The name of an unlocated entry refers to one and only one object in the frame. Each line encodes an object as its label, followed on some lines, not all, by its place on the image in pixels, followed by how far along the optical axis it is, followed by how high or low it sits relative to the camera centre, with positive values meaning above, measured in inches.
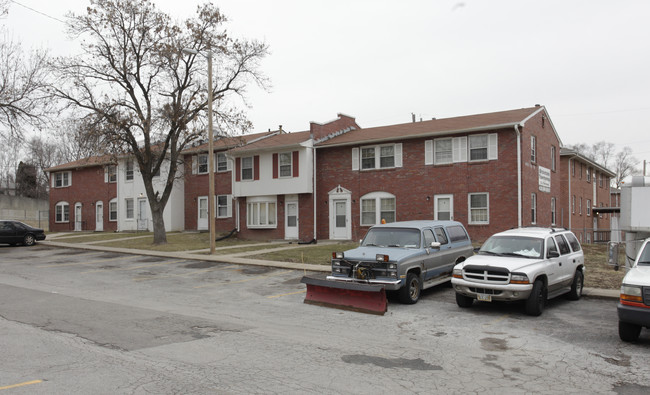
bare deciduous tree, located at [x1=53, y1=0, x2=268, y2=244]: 982.4 +255.5
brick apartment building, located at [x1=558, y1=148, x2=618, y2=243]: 1219.2 +20.1
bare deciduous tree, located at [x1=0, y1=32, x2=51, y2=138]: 984.3 +215.1
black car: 1067.9 -58.9
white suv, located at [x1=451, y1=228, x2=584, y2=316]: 393.4 -55.5
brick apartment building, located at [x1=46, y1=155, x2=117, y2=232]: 1537.9 +22.6
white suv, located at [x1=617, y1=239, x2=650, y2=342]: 295.6 -62.1
